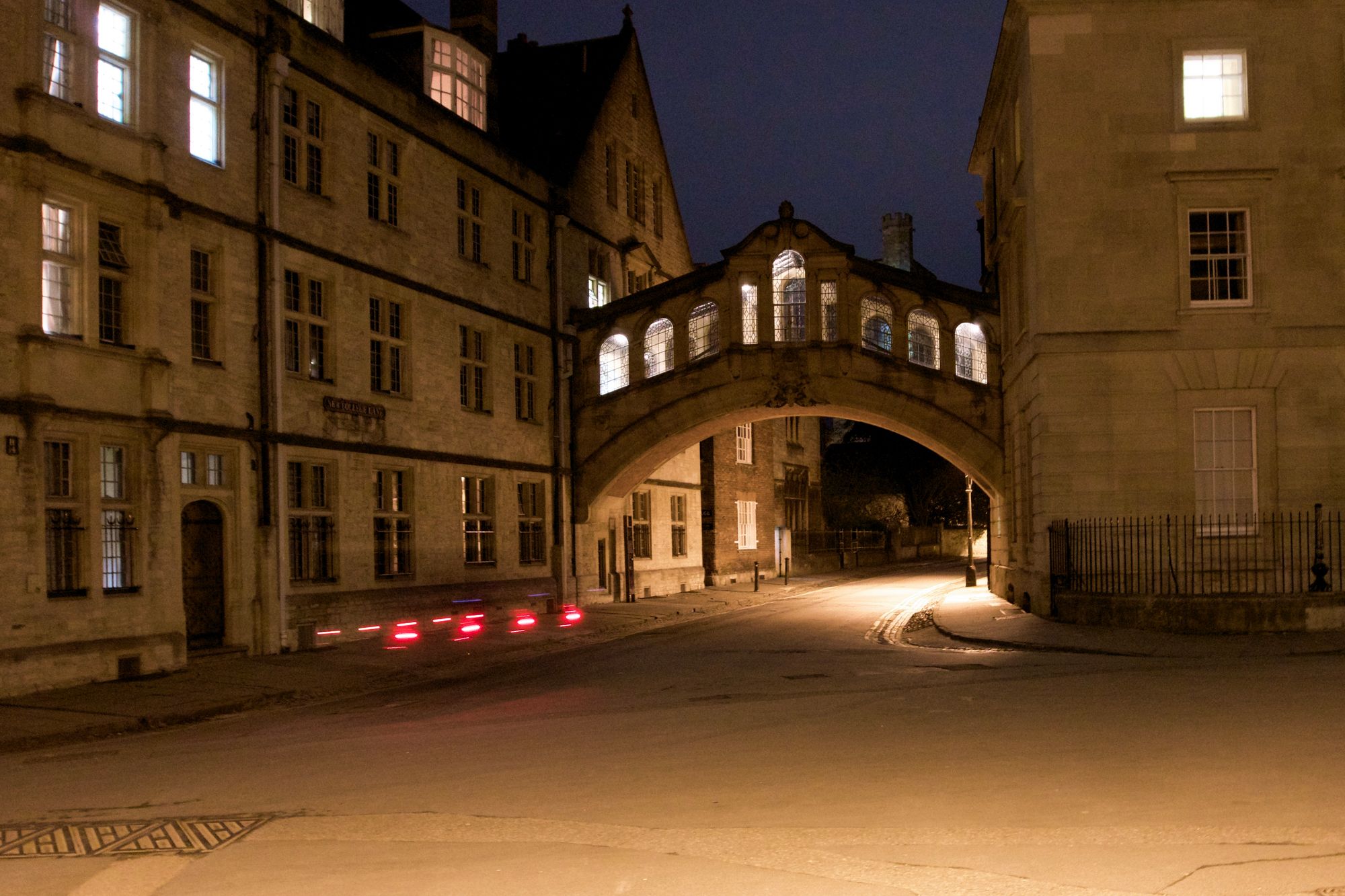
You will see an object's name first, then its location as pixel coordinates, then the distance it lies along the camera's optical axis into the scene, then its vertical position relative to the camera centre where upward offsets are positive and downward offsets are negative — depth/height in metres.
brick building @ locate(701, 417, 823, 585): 40.81 -0.29
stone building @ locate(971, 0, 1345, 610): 22.78 +4.09
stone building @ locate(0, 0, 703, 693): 15.92 +2.78
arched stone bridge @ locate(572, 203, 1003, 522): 29.67 +3.16
